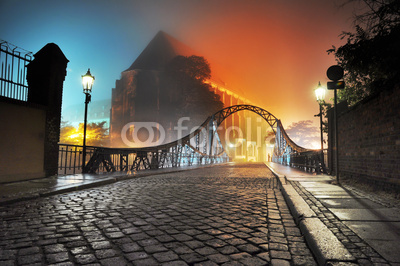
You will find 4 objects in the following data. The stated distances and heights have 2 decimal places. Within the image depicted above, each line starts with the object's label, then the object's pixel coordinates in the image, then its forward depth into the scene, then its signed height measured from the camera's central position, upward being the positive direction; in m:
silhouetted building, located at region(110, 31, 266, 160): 55.22 +10.88
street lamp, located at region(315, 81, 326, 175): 13.78 +3.10
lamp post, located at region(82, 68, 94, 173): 12.03 +2.95
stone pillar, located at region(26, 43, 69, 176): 9.71 +2.21
